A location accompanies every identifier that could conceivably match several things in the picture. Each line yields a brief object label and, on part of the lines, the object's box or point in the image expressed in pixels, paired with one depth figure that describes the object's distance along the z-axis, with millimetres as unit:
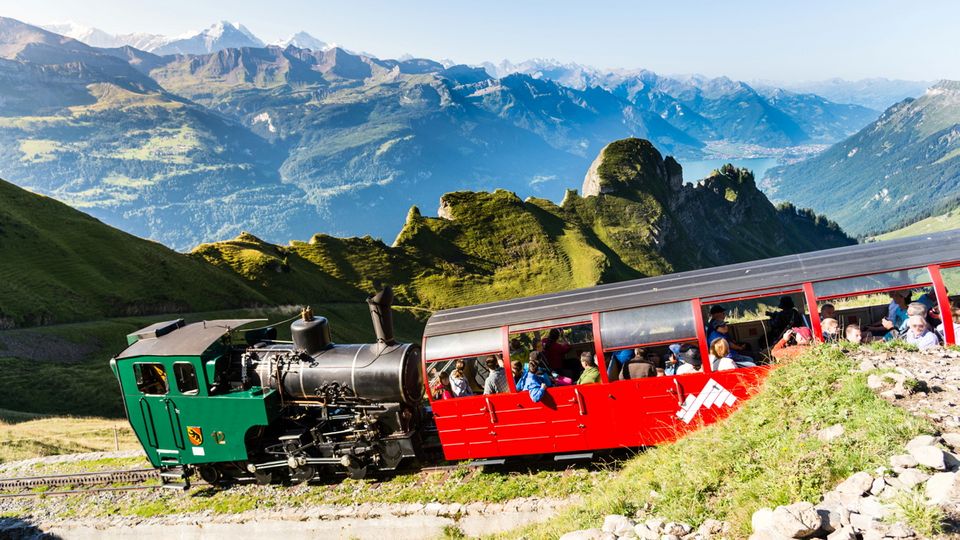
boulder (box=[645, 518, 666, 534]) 7822
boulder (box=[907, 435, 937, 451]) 7016
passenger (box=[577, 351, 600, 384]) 13844
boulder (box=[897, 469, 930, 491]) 6418
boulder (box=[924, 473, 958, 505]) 6078
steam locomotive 15617
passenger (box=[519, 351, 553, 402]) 13945
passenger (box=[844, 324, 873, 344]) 12500
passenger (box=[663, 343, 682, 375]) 13391
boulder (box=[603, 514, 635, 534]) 8141
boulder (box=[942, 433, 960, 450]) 7148
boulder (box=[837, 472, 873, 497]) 6707
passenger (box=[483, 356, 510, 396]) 14450
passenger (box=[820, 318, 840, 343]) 12469
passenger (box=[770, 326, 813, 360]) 12600
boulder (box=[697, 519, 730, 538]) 7410
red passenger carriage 12352
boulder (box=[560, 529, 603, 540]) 8062
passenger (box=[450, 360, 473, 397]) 14914
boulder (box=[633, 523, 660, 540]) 7684
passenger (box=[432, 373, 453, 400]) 15086
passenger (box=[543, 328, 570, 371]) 15562
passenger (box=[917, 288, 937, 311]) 12523
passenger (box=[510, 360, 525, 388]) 14570
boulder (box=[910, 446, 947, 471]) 6527
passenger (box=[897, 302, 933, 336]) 11977
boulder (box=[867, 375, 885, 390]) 9141
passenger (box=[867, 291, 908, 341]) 12867
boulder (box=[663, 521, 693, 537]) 7647
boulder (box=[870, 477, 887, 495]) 6559
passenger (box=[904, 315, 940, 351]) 11698
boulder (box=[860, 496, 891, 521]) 6152
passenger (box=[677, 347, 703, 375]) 13016
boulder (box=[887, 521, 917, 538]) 5781
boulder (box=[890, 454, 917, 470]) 6766
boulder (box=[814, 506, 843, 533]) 6172
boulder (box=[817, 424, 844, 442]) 8129
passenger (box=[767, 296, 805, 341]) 13750
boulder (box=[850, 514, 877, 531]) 6059
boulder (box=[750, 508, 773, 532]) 6542
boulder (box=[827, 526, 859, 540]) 5883
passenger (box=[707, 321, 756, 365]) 13055
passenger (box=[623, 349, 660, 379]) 13391
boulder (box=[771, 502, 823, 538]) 6102
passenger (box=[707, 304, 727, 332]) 13211
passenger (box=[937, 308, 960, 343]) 11711
